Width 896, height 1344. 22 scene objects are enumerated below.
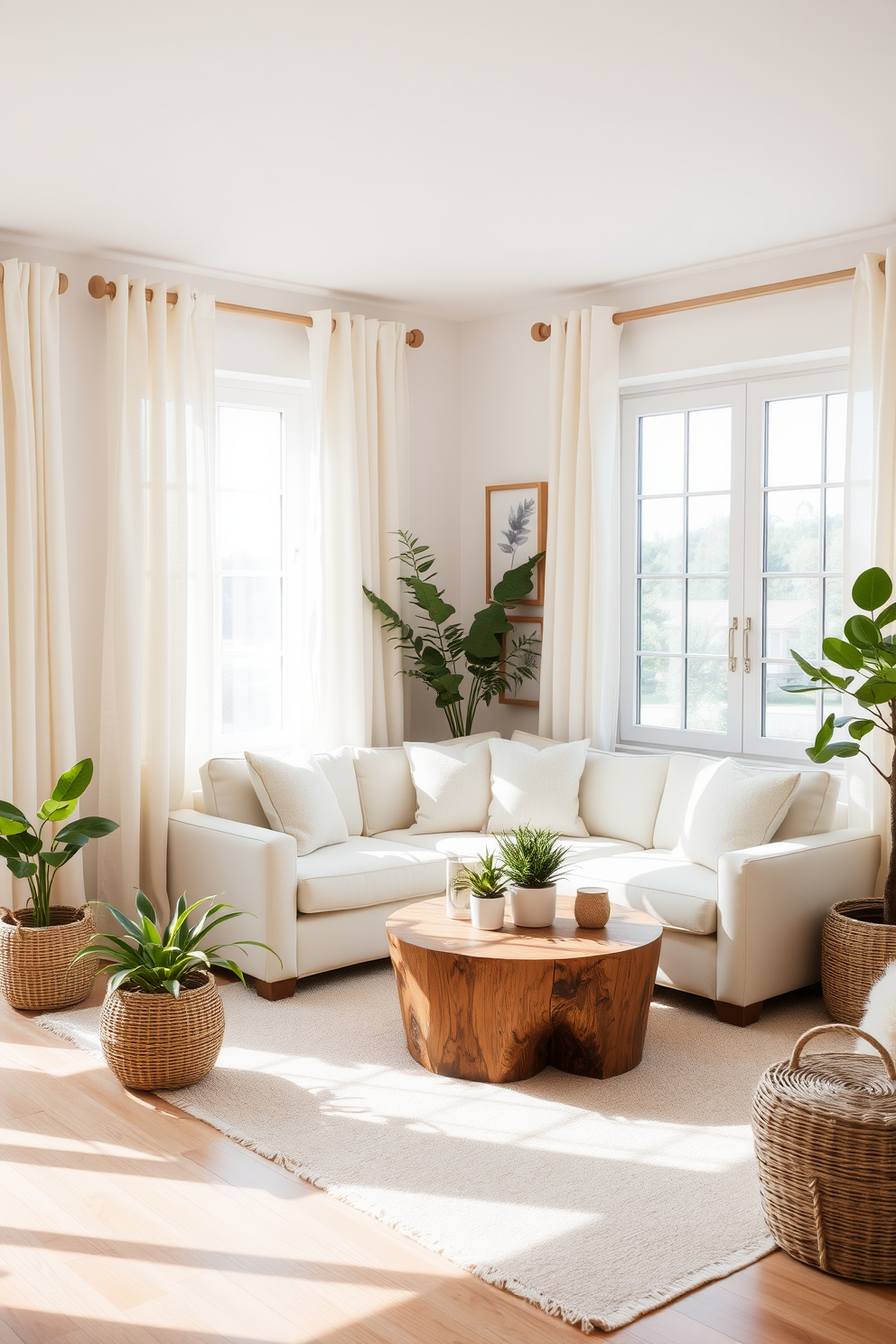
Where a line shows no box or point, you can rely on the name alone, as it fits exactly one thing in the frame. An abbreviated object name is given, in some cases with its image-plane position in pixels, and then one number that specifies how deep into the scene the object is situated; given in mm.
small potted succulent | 3613
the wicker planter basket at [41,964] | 3988
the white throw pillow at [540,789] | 4836
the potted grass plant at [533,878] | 3643
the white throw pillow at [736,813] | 4156
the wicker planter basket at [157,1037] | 3287
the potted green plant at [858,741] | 3740
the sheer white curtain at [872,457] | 4199
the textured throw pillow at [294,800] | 4535
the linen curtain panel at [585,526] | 5188
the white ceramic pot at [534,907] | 3639
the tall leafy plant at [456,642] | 5453
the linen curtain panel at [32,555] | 4352
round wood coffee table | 3338
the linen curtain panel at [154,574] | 4641
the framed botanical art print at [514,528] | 5605
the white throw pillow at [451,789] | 4980
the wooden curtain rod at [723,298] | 4391
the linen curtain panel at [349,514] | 5285
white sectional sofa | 3891
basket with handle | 2328
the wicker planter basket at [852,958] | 3756
